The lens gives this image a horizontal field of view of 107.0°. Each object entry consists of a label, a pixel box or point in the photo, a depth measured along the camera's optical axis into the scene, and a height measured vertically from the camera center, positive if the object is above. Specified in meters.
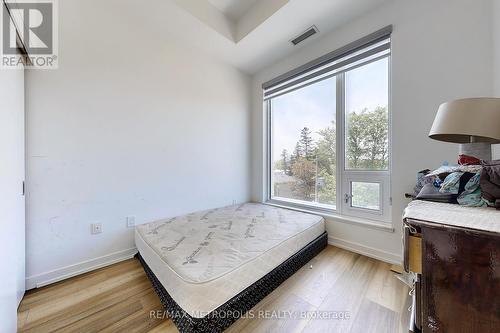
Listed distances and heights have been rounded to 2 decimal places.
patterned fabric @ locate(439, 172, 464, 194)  0.93 -0.10
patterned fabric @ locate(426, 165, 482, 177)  0.94 -0.03
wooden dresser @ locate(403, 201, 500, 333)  0.53 -0.33
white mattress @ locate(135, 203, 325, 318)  1.13 -0.69
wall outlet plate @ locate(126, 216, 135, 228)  2.02 -0.61
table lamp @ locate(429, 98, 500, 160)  0.92 +0.22
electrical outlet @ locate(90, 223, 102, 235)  1.81 -0.62
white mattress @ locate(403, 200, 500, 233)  0.60 -0.20
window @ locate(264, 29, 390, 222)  2.01 +0.43
